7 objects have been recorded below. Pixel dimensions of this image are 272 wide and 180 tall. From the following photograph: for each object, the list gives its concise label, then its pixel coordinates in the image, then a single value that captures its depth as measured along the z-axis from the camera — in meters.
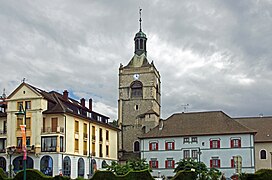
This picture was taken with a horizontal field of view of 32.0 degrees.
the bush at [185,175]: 36.28
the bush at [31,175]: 37.22
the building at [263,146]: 73.50
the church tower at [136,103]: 85.25
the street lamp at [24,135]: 28.97
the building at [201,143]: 71.28
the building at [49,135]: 61.56
